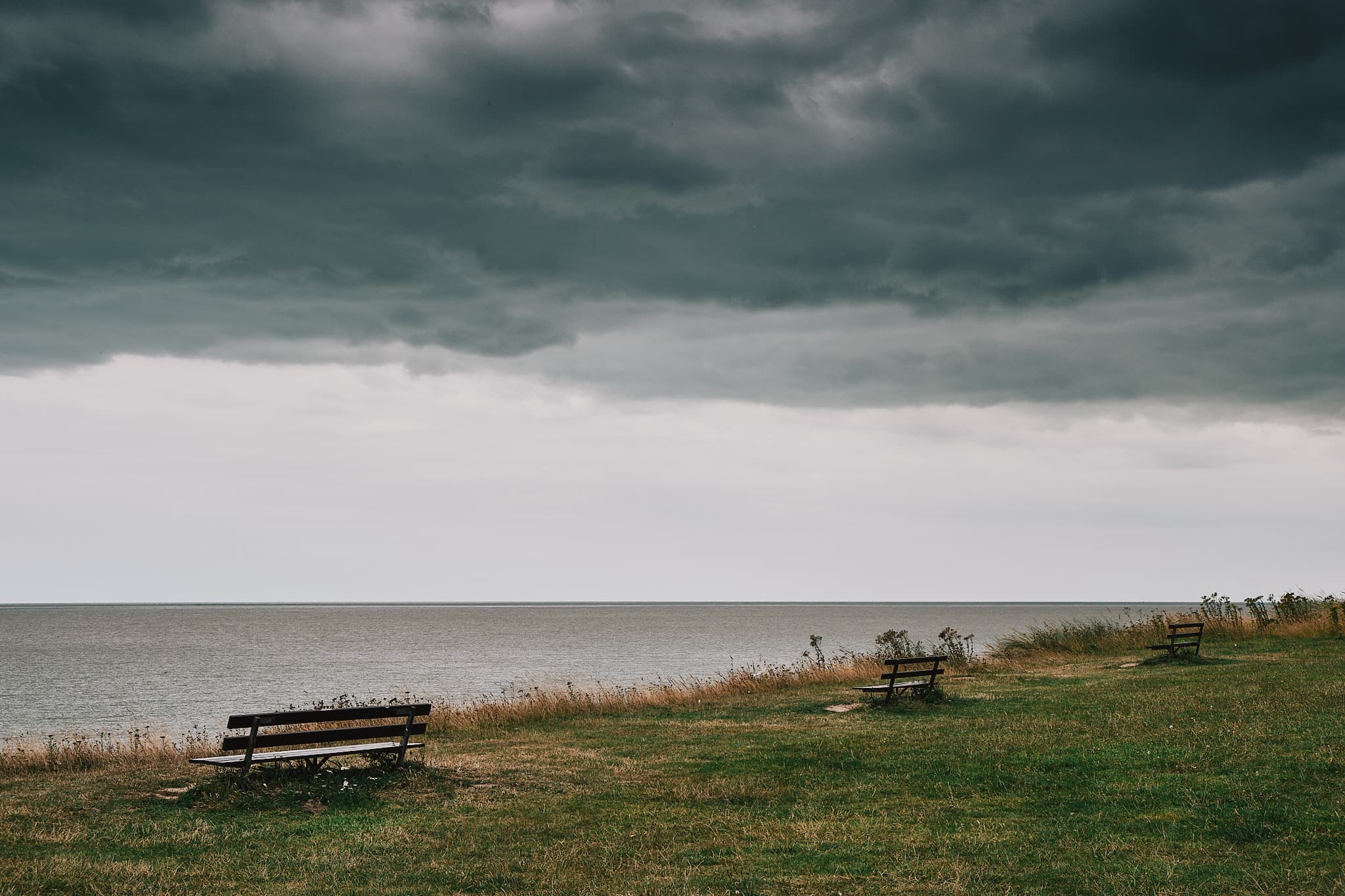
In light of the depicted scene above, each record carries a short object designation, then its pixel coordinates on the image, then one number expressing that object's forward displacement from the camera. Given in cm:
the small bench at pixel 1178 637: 2669
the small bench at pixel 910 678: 2138
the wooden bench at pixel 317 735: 1338
